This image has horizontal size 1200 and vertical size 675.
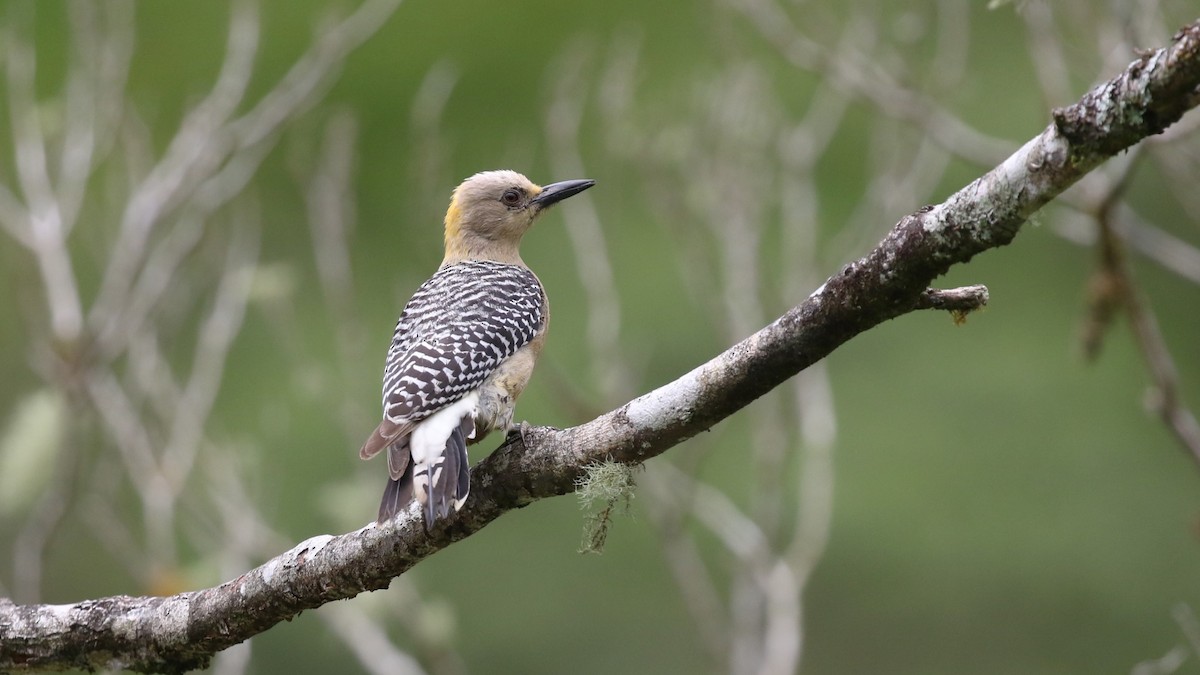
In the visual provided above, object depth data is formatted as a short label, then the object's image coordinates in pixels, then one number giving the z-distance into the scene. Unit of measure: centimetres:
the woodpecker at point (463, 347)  909
